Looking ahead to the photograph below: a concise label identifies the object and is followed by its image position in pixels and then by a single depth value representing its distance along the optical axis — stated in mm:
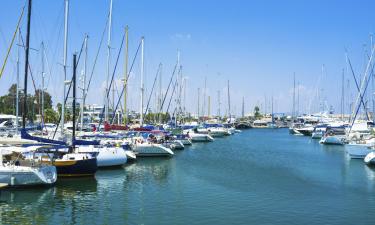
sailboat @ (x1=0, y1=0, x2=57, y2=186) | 28594
